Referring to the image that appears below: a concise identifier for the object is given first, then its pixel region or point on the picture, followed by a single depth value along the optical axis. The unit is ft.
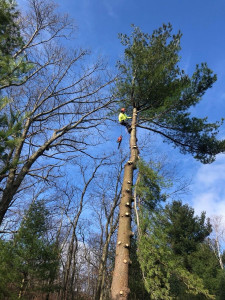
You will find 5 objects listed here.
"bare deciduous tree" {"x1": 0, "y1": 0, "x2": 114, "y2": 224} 28.06
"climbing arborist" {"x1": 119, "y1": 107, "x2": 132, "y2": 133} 21.66
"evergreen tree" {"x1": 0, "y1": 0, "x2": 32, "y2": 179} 12.78
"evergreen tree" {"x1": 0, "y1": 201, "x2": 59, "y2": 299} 31.99
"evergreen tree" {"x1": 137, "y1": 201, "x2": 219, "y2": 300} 11.68
